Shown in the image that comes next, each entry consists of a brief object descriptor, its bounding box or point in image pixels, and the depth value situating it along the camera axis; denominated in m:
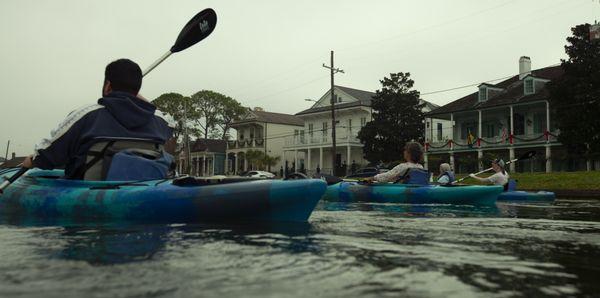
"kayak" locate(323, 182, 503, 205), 9.48
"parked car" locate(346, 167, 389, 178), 18.40
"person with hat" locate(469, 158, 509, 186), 12.05
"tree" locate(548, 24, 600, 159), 23.59
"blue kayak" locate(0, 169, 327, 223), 4.84
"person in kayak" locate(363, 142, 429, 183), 10.02
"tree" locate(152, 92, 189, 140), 56.16
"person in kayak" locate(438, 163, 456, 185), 11.46
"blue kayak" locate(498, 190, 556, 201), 11.94
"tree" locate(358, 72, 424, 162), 36.72
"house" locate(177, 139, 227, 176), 63.81
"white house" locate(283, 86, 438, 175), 44.69
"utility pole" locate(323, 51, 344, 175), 34.51
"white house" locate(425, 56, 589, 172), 31.42
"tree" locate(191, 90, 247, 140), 59.03
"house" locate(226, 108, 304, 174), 54.69
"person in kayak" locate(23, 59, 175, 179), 5.55
